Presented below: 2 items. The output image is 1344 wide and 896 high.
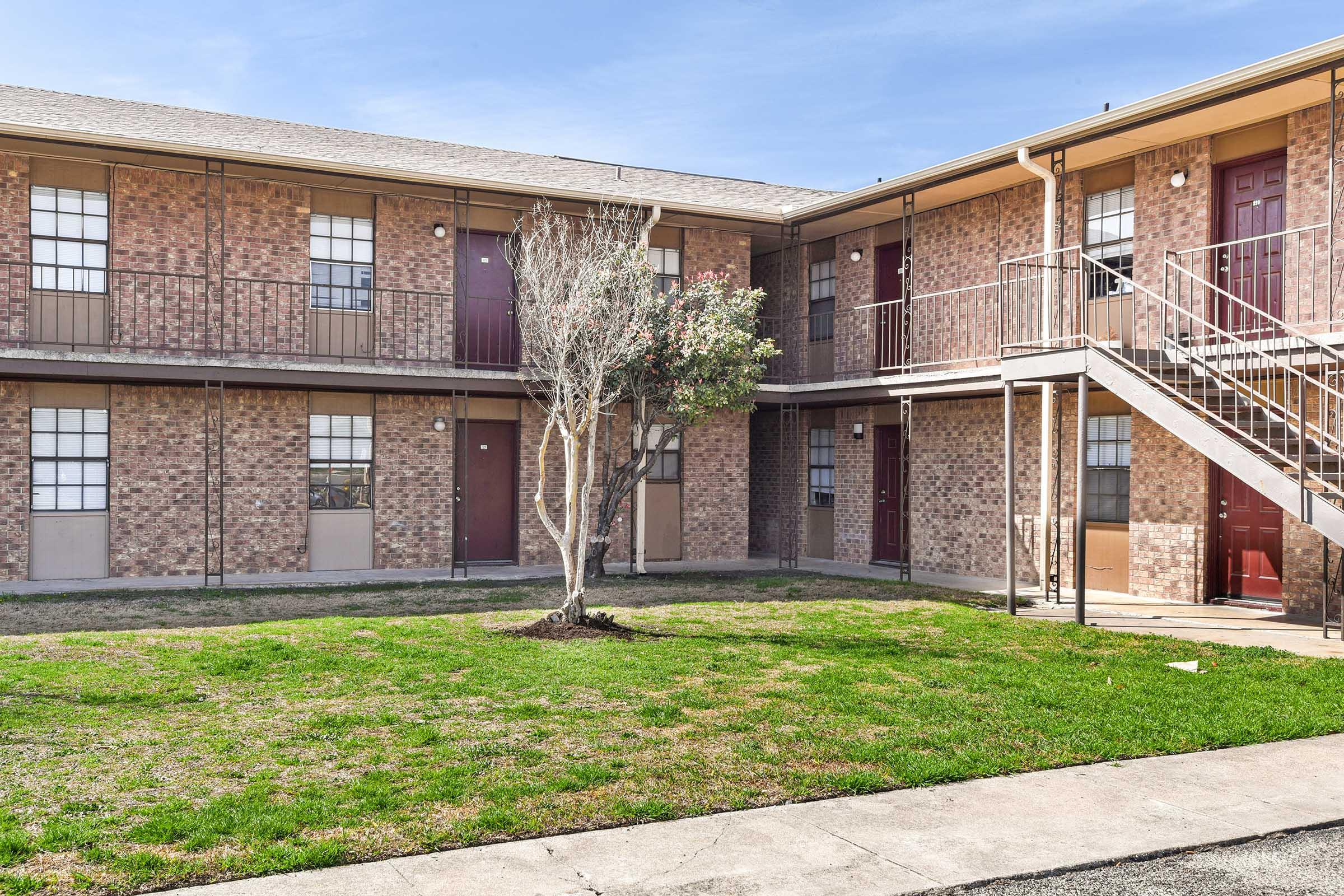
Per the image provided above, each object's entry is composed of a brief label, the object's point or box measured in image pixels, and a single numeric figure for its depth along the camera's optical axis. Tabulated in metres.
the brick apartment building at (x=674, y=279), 11.63
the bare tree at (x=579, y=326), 9.96
